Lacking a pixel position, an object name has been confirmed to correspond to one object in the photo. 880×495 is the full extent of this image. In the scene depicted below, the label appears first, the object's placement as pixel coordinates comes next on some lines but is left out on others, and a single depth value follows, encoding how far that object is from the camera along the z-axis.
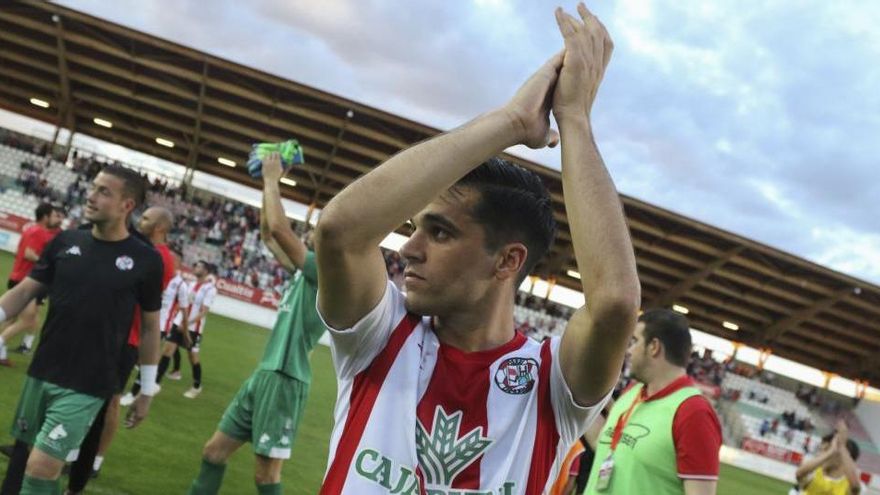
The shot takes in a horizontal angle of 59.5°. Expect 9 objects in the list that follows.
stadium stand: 31.45
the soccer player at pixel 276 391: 5.20
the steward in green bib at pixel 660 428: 3.74
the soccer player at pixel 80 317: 4.34
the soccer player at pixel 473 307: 1.72
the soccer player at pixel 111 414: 5.51
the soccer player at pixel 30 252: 10.12
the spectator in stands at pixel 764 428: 33.61
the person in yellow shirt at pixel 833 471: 7.08
